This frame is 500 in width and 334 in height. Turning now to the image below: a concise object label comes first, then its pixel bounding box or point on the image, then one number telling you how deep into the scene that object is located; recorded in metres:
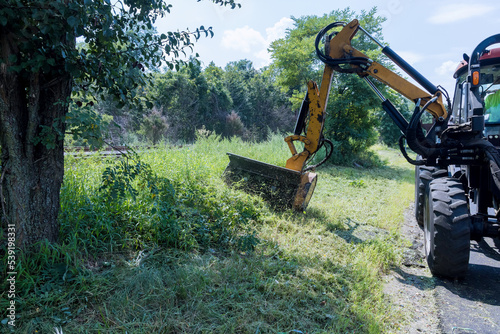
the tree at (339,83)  14.68
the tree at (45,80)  2.28
